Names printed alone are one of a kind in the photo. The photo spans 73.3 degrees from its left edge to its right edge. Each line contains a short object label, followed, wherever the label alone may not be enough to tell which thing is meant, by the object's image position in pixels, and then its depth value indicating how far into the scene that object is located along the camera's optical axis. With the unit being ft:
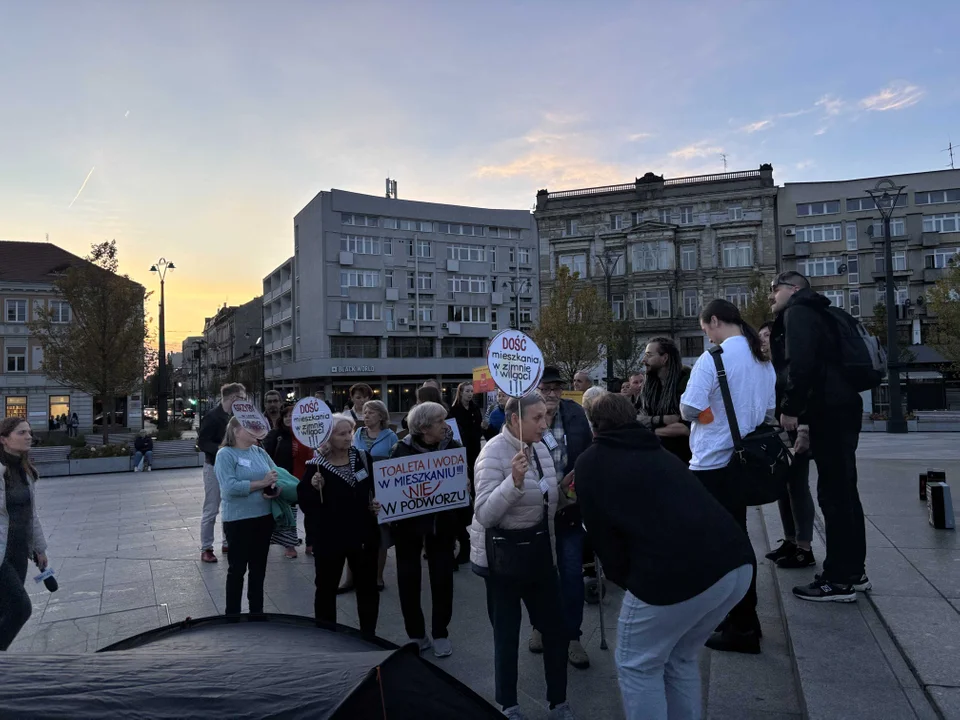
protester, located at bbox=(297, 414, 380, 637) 16.12
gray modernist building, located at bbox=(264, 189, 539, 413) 174.09
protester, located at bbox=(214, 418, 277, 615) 17.06
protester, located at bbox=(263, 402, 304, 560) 26.37
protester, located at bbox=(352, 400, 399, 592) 21.39
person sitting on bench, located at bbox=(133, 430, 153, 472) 67.92
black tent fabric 6.35
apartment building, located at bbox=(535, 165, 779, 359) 161.48
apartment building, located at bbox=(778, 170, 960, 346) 155.94
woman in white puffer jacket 12.16
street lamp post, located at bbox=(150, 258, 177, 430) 83.76
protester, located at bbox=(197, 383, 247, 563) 26.55
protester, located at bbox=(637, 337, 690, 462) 17.70
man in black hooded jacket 14.47
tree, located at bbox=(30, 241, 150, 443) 97.76
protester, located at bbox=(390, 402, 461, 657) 16.34
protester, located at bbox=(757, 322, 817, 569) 18.88
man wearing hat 14.87
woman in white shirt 13.01
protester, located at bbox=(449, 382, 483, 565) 28.07
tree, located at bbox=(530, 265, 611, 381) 123.65
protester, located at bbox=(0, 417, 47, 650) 14.51
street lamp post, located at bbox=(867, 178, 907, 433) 79.77
